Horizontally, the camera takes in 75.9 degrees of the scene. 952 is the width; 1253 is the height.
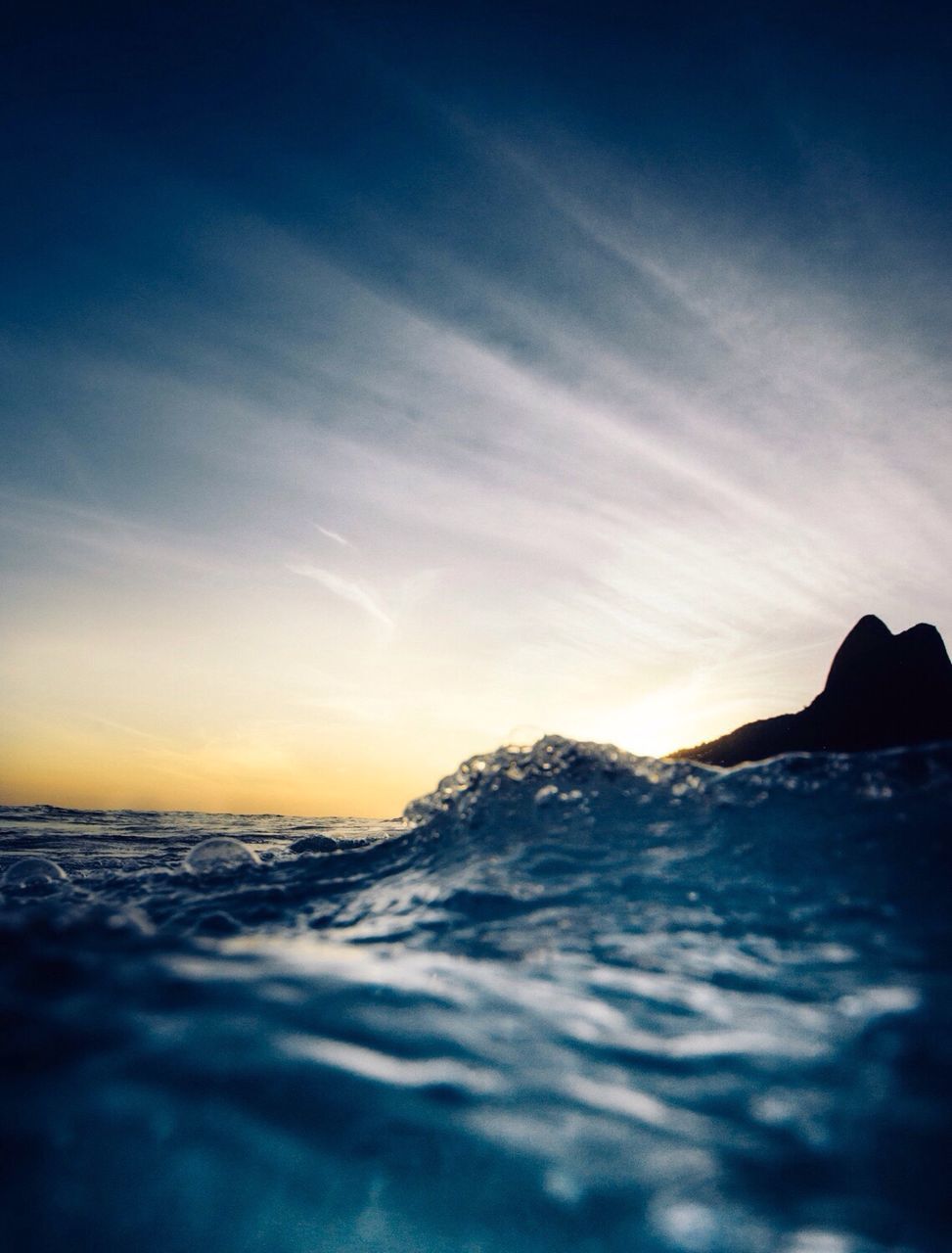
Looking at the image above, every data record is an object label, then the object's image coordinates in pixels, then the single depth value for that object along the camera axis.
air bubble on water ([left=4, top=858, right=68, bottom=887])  5.24
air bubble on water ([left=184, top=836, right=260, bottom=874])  5.37
